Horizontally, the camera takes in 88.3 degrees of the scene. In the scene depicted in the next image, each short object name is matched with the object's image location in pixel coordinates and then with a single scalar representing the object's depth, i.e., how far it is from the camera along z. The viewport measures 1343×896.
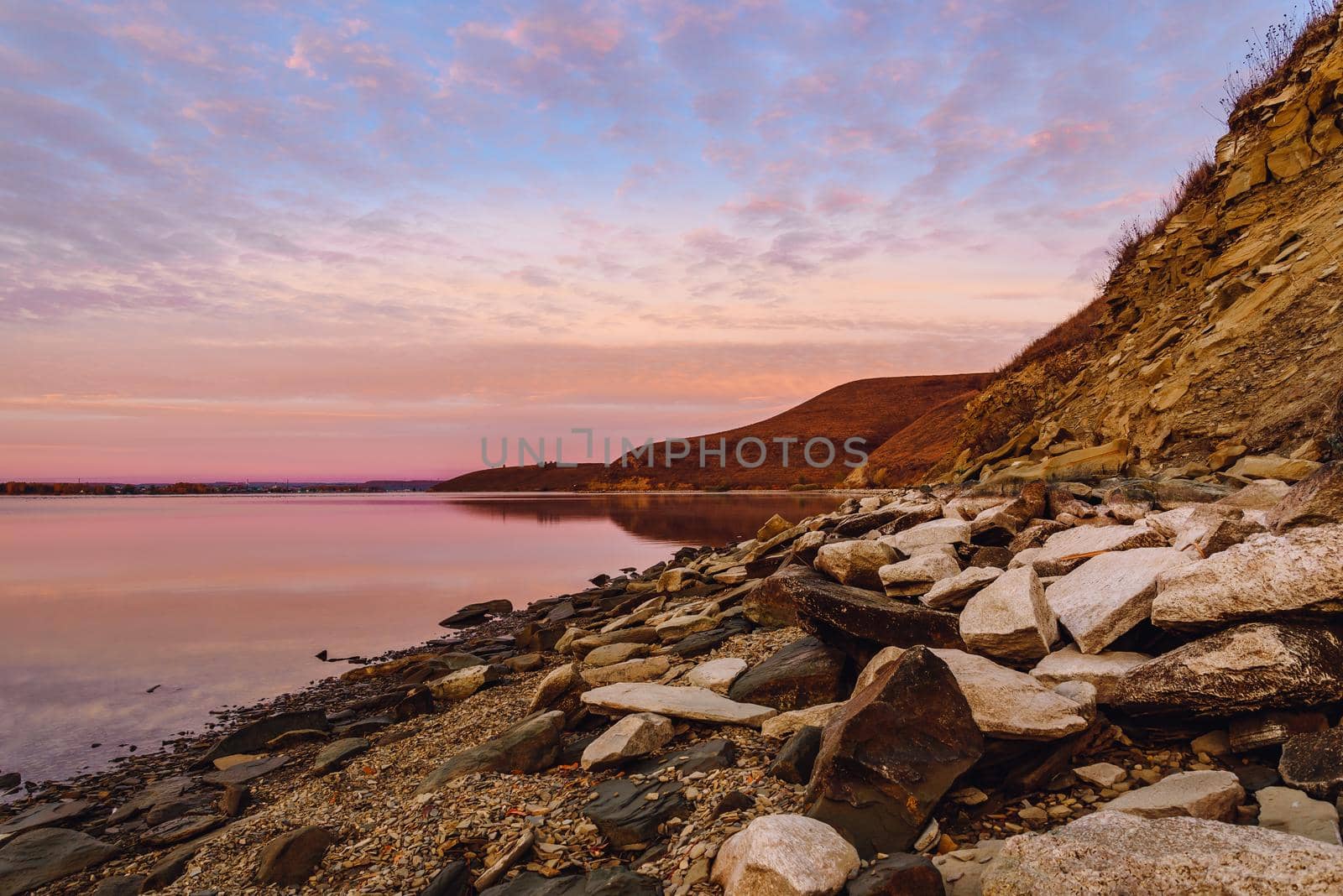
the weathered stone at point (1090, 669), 3.49
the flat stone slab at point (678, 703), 4.65
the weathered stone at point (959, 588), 5.17
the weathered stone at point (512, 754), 4.80
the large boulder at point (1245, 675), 2.91
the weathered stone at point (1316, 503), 3.70
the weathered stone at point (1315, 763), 2.56
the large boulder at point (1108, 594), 3.85
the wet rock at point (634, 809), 3.57
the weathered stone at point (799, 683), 4.98
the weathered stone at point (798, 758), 3.69
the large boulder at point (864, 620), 4.73
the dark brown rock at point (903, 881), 2.46
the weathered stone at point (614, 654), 7.66
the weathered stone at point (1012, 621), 4.08
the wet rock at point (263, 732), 7.03
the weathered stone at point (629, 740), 4.39
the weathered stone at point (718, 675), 5.45
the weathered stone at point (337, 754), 6.17
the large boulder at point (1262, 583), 3.05
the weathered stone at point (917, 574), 5.82
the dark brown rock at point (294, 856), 4.06
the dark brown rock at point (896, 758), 2.94
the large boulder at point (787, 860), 2.54
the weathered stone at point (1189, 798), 2.60
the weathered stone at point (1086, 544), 5.06
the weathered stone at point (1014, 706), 3.15
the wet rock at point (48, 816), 5.59
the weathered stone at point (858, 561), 6.63
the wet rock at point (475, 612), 14.66
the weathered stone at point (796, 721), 4.26
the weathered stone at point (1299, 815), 2.34
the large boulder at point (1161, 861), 1.91
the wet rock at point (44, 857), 4.79
